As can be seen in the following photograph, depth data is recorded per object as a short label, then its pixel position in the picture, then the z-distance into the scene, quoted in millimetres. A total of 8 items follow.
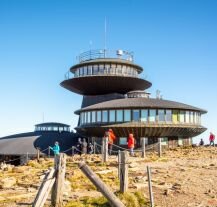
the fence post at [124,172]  10954
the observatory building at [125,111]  29996
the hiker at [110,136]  23761
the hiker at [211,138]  30543
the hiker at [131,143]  22494
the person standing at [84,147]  26159
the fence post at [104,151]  19648
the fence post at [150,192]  10092
